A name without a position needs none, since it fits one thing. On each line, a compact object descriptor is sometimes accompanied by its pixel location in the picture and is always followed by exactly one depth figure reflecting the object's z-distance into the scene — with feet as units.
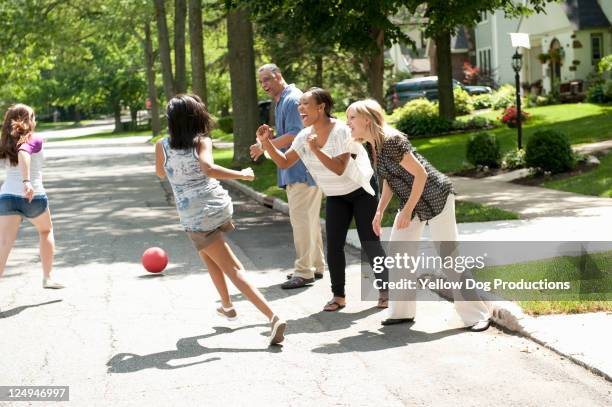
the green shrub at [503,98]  125.59
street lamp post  68.38
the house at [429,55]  204.68
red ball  34.04
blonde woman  24.00
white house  134.72
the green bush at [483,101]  130.52
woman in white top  27.22
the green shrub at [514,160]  66.20
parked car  156.56
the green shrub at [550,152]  58.39
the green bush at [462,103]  122.42
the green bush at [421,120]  102.17
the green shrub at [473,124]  102.63
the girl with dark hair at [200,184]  23.26
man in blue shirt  30.86
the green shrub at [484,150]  67.05
